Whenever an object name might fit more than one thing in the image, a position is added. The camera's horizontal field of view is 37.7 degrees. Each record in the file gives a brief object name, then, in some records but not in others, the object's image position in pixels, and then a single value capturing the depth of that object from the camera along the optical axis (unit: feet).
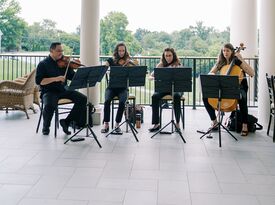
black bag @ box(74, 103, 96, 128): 17.48
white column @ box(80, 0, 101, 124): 19.52
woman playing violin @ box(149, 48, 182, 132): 18.51
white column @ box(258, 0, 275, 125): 18.12
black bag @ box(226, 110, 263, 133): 18.19
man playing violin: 17.35
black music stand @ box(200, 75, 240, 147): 15.71
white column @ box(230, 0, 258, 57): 27.78
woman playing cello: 17.76
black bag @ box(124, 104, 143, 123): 19.51
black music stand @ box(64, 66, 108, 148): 15.53
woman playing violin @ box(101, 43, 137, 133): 18.22
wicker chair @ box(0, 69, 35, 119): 21.30
